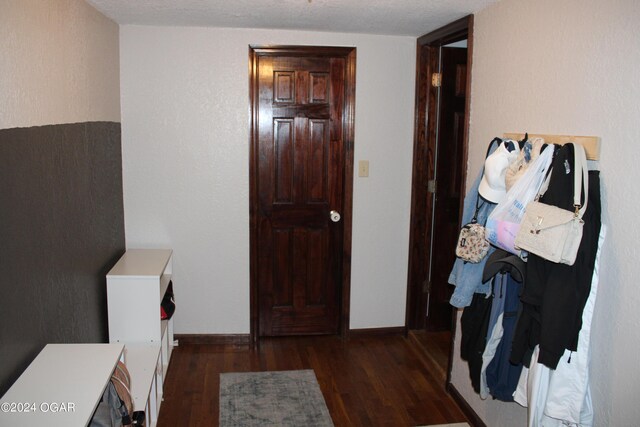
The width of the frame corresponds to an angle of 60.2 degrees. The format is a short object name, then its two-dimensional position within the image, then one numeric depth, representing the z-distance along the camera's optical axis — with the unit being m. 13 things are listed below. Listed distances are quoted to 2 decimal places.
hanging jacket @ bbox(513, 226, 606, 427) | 2.00
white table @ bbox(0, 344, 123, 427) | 1.72
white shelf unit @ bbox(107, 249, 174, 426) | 3.01
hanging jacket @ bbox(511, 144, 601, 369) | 1.95
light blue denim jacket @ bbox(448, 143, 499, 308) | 2.49
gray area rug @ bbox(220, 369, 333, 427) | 2.96
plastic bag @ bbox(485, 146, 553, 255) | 2.14
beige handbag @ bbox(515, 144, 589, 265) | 1.89
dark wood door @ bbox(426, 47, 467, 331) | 3.88
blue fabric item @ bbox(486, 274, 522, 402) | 2.29
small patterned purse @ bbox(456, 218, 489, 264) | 2.41
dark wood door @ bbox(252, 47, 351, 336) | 3.79
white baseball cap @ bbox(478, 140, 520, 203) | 2.33
